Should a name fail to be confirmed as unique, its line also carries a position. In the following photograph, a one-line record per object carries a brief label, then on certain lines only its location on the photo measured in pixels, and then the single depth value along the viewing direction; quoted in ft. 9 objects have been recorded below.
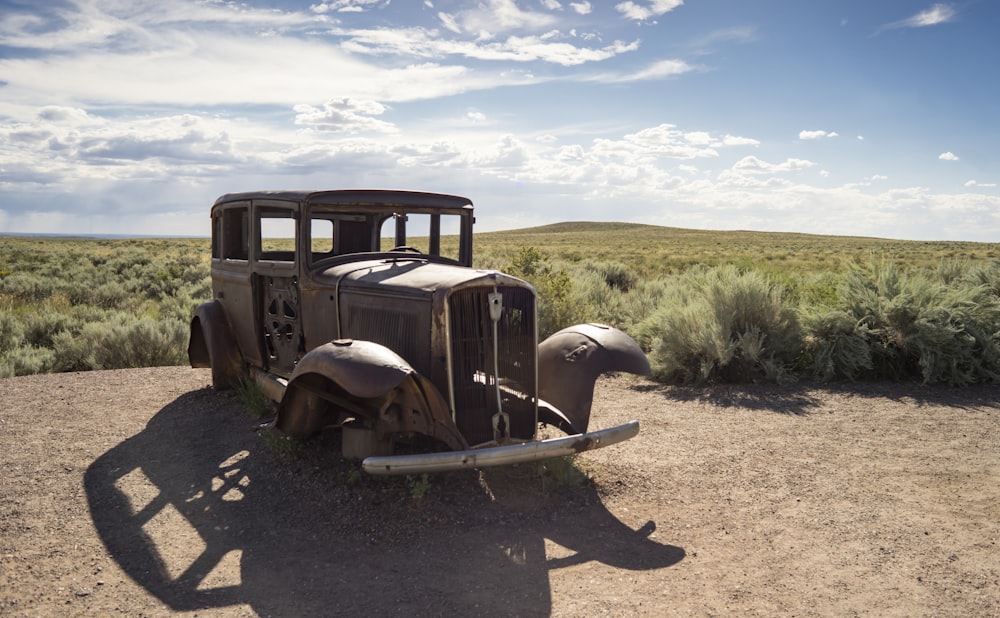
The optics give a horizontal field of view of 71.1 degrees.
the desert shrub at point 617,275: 61.77
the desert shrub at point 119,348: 34.32
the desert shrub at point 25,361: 32.12
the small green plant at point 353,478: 16.76
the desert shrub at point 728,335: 29.50
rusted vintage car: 14.96
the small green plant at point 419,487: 15.74
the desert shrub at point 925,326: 28.66
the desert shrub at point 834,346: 29.40
